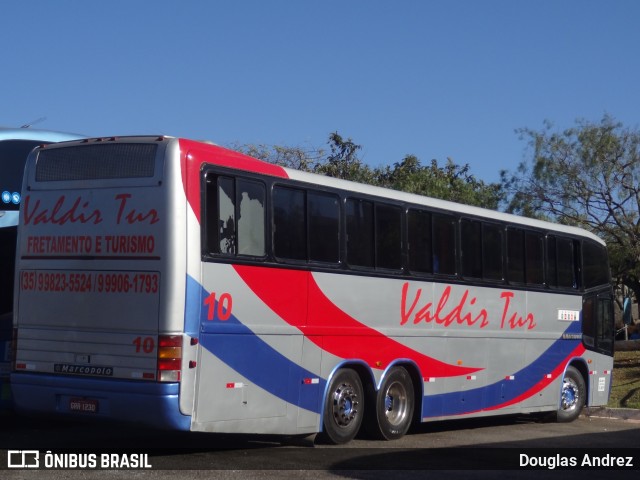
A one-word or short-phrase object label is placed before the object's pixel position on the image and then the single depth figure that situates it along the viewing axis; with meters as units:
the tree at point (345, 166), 41.66
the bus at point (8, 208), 13.47
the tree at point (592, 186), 29.36
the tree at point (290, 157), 41.16
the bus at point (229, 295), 10.94
